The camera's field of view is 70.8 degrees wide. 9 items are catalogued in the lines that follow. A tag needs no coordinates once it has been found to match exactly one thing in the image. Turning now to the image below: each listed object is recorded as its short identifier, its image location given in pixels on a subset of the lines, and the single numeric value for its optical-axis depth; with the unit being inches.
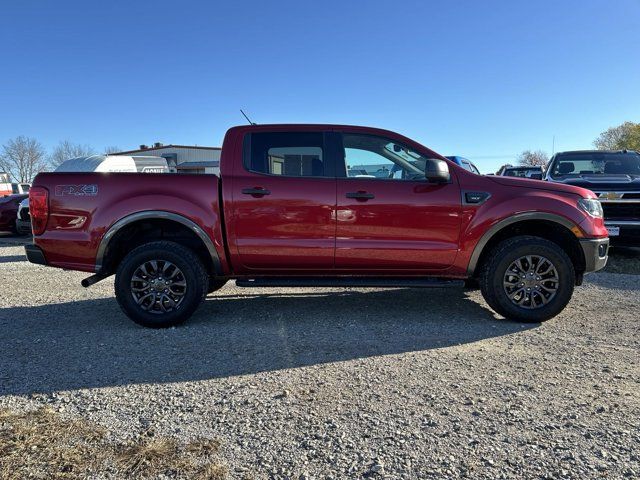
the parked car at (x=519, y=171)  585.9
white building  1584.8
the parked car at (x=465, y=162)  477.4
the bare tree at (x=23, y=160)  2930.6
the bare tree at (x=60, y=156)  3003.4
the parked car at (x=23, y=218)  484.7
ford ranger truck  171.0
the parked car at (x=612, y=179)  286.7
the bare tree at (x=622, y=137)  2244.1
